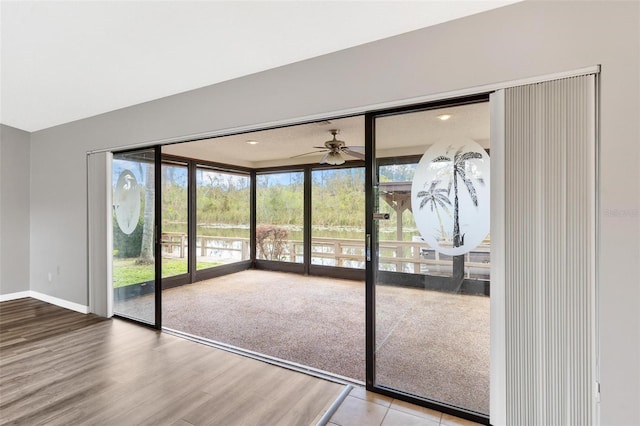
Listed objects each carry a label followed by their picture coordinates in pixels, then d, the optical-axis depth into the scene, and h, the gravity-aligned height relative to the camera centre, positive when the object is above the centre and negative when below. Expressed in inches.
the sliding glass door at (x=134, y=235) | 148.4 -11.3
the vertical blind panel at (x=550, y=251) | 67.8 -9.0
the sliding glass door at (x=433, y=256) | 82.7 -12.8
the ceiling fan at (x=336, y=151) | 182.9 +35.6
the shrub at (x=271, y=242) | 294.0 -28.7
